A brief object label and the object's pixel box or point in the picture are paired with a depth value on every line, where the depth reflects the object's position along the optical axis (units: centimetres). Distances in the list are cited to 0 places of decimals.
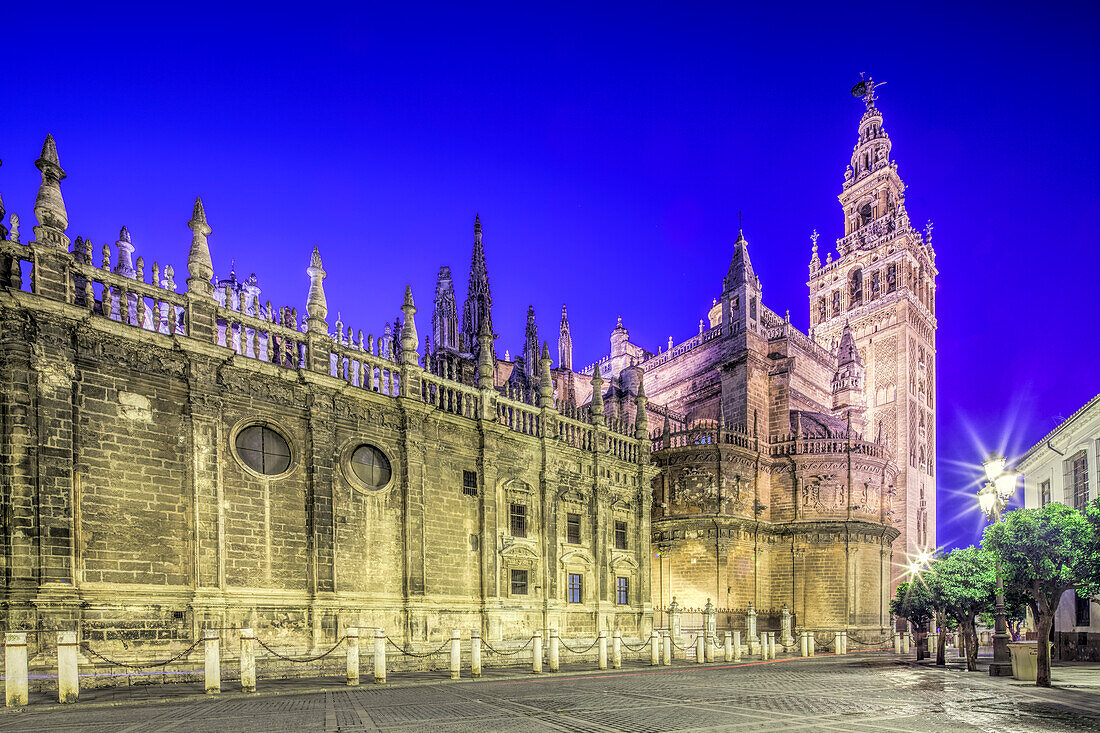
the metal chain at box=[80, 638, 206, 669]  1369
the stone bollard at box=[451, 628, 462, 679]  1781
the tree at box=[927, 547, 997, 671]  2248
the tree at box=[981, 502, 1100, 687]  1730
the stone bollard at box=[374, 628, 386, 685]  1625
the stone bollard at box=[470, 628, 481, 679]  1778
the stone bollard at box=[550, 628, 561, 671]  1972
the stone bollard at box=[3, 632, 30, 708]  1184
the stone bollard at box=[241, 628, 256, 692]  1459
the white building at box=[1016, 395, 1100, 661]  2775
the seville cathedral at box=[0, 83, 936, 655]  1578
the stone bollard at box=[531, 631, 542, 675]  1931
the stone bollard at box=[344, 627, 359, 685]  1581
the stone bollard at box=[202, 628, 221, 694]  1396
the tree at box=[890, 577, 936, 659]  2702
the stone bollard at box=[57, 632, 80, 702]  1248
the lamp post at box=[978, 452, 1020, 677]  1698
